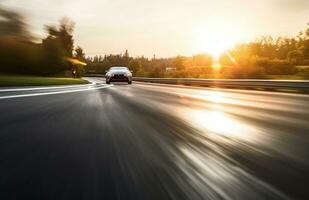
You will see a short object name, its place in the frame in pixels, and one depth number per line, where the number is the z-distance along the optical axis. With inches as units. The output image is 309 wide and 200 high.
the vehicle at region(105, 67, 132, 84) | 1339.8
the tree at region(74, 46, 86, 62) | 4601.4
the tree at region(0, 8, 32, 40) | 285.9
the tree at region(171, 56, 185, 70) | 7194.4
